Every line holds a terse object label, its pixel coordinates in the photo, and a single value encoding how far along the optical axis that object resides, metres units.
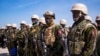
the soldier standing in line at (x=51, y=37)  3.29
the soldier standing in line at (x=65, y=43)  3.14
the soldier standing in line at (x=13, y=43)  5.56
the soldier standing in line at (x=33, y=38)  4.69
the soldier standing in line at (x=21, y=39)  5.33
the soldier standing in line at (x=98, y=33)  3.56
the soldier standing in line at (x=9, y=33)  5.76
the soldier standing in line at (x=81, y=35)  2.66
